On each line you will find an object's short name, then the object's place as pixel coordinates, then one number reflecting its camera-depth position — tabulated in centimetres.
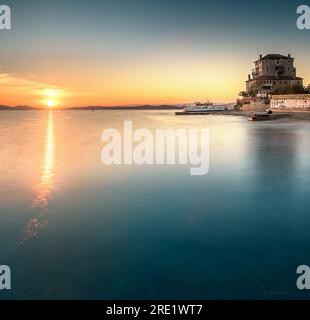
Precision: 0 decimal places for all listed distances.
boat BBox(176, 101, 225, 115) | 11158
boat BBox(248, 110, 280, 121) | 5778
